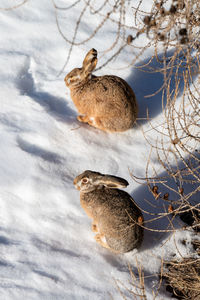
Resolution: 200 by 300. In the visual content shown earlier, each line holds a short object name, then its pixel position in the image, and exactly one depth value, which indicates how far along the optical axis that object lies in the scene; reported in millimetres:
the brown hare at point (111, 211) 6289
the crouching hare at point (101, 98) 7891
